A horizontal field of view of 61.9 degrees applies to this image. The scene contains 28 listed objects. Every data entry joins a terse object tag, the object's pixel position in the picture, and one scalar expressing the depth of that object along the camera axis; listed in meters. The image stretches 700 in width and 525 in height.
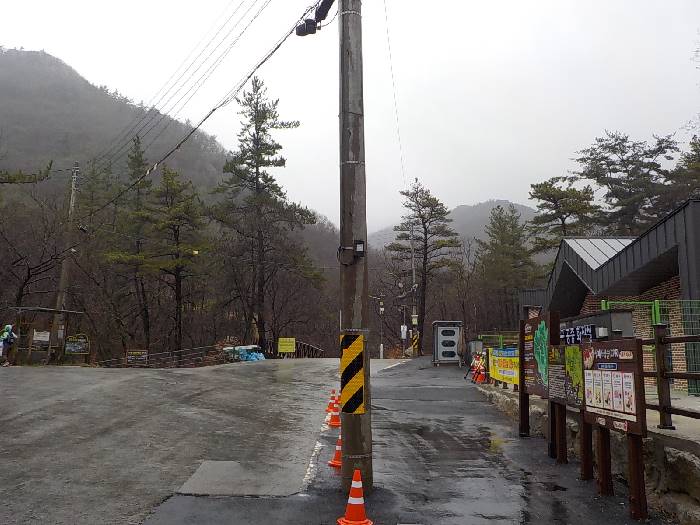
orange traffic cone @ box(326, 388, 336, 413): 12.31
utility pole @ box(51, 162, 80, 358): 26.59
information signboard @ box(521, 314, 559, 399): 8.91
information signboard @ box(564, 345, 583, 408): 7.36
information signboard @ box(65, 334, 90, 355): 28.36
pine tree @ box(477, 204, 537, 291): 60.25
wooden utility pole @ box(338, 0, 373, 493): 6.86
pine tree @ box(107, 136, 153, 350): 41.28
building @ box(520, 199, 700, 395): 12.04
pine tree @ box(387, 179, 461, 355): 55.03
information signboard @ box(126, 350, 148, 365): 35.00
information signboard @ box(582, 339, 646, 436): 5.84
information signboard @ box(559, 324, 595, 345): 7.60
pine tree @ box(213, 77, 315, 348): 45.78
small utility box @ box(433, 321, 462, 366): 32.78
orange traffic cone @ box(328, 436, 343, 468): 7.96
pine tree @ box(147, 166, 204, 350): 40.12
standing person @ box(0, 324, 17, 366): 23.27
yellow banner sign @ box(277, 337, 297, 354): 44.06
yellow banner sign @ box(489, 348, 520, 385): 16.47
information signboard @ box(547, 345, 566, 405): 8.03
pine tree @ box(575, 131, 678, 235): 50.31
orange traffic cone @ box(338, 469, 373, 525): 5.46
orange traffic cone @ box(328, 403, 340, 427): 11.33
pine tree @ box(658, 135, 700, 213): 46.22
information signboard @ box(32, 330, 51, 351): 25.73
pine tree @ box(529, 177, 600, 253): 50.88
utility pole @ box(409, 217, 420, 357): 45.22
